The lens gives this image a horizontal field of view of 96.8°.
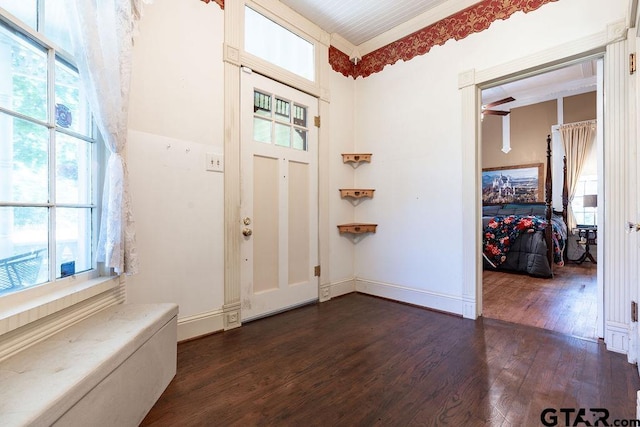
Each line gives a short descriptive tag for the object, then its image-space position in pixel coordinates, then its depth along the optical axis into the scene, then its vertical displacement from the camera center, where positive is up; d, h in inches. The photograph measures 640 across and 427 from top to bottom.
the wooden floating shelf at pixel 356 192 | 124.5 +9.3
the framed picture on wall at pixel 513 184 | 224.8 +24.2
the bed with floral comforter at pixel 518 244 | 154.4 -18.0
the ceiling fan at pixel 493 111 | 182.4 +70.3
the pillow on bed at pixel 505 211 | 222.2 +1.7
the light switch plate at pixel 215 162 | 85.0 +15.5
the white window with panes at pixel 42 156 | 44.1 +10.4
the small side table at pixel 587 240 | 188.7 -18.0
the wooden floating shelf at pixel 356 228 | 123.5 -6.4
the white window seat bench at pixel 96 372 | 31.4 -20.4
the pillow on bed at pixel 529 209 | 214.1 +3.2
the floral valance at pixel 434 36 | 91.3 +66.6
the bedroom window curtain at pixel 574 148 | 202.8 +47.8
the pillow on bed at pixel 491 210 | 230.9 +2.7
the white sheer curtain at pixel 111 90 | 53.2 +25.0
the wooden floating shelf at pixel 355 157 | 124.9 +24.9
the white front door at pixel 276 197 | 94.0 +6.0
